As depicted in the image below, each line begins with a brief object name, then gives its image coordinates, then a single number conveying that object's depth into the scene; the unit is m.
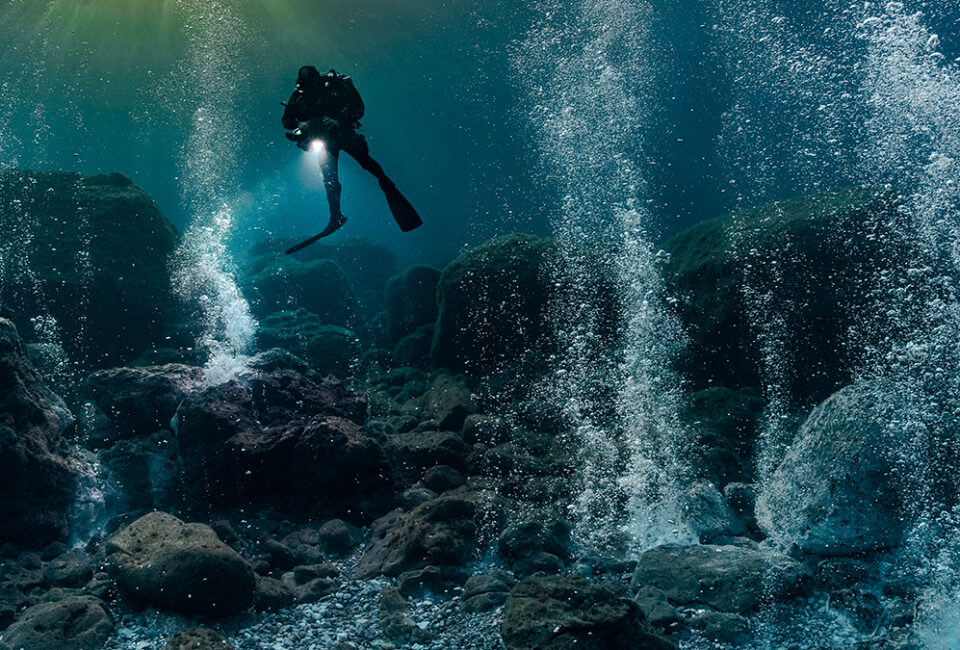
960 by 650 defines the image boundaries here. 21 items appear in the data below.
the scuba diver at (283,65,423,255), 4.69
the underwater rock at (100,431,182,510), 5.90
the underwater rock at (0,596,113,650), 3.30
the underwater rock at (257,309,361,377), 11.64
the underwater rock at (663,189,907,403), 7.40
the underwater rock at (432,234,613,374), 9.26
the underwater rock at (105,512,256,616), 3.61
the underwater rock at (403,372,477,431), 7.62
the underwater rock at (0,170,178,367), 9.56
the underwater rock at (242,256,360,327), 17.48
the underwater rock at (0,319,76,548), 4.86
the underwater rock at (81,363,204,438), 6.94
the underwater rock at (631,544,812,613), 3.60
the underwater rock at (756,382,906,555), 3.97
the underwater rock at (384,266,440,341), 12.23
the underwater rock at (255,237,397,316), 24.48
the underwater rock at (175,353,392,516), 5.76
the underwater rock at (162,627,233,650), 3.01
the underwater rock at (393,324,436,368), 11.02
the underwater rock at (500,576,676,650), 2.83
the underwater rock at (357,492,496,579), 4.35
